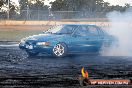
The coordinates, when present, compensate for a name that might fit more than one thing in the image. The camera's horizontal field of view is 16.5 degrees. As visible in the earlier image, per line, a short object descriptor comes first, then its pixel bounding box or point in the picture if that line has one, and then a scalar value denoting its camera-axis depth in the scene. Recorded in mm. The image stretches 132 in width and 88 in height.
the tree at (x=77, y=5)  88438
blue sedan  17484
